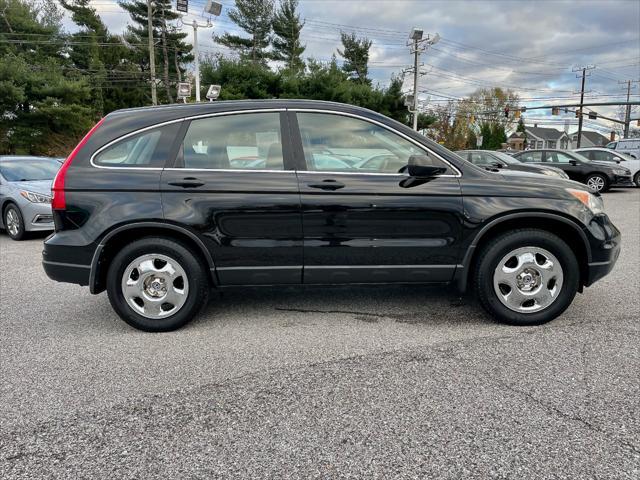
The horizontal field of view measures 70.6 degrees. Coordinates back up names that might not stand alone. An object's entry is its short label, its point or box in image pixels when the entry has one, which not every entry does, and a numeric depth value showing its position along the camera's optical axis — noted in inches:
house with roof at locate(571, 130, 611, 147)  3489.2
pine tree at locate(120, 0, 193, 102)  1457.9
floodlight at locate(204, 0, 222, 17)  731.4
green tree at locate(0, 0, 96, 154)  980.6
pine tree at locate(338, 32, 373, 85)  1675.7
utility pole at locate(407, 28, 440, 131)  1169.8
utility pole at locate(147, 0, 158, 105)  1037.2
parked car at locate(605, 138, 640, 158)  923.4
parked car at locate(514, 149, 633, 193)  586.2
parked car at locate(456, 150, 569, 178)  481.7
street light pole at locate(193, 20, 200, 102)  764.0
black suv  137.7
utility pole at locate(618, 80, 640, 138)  2041.8
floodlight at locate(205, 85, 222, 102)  663.5
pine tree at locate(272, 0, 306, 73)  1510.8
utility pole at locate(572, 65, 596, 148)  2089.1
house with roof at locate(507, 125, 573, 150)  3255.4
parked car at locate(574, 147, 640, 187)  639.8
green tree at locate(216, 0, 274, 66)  1502.2
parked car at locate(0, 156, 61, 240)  300.2
